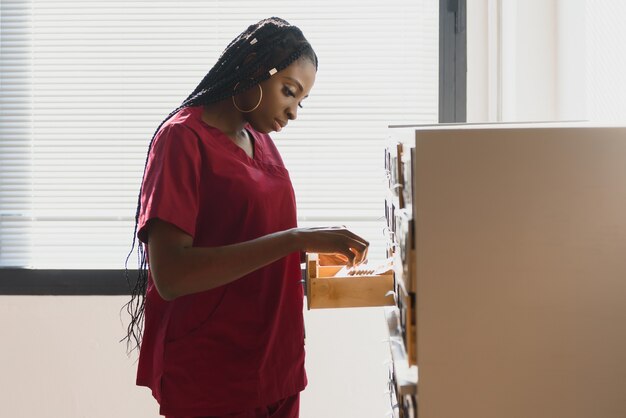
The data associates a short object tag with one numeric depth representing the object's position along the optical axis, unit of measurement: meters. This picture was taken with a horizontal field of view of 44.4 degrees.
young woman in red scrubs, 1.15
